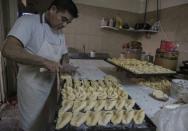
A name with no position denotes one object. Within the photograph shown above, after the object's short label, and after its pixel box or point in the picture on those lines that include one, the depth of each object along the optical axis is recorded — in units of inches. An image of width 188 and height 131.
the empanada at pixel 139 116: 33.5
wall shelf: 132.9
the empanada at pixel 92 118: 32.5
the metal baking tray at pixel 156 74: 57.1
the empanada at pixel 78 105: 37.3
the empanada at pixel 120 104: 39.0
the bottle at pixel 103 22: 130.8
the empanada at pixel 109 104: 38.8
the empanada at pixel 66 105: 37.2
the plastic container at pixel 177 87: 47.6
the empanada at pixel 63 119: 31.4
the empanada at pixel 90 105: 38.1
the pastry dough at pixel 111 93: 44.3
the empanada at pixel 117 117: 33.4
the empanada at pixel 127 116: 33.6
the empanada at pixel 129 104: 39.0
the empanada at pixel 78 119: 32.2
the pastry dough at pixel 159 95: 48.2
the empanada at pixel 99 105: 38.4
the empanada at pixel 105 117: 32.8
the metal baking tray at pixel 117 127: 31.4
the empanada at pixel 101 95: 43.6
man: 53.1
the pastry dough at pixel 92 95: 43.2
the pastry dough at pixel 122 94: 44.5
